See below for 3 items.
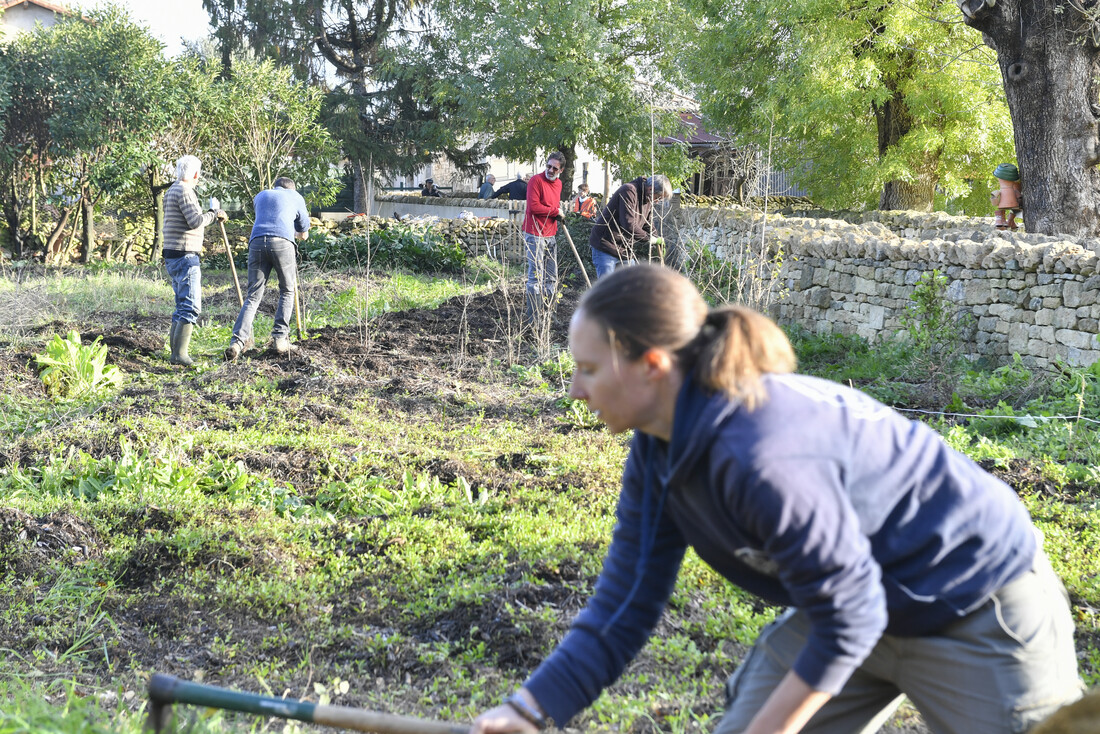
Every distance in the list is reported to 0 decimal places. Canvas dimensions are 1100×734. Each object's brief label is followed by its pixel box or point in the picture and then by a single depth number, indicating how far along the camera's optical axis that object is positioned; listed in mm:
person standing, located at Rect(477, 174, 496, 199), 24406
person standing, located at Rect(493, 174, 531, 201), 23641
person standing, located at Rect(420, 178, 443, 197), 26922
